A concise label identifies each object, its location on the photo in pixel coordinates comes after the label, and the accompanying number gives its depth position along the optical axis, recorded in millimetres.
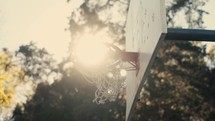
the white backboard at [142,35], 3603
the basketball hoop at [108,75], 6188
